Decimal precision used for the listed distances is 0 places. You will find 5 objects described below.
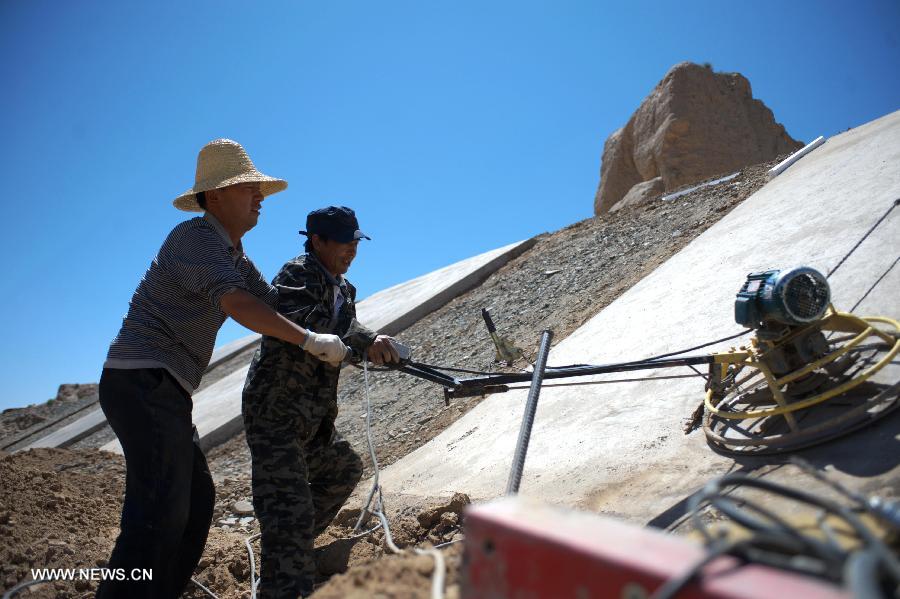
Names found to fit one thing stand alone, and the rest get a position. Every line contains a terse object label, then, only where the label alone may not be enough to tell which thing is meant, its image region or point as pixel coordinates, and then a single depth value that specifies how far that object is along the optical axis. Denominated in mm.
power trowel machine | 2977
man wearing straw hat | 2961
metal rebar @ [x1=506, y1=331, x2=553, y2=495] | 2521
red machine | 1230
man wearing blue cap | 3254
